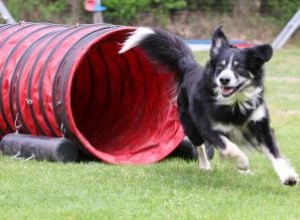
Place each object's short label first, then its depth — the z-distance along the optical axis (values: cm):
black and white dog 1129
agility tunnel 1377
